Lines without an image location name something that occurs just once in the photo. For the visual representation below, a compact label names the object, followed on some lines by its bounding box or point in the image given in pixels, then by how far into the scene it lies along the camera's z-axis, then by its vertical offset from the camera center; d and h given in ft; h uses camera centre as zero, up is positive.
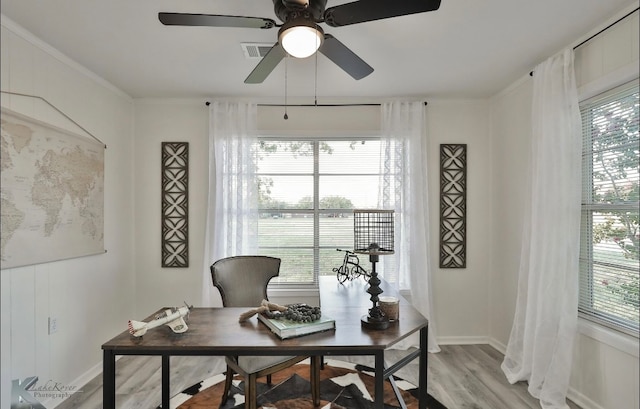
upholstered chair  6.69 -2.30
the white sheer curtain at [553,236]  7.98 -0.71
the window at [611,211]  7.24 -0.12
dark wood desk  5.19 -2.06
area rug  8.10 -4.53
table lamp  7.79 -0.52
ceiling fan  5.06 +2.87
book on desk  5.49 -1.92
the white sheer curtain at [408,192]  11.75 +0.45
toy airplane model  5.38 -1.83
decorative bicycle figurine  9.98 -1.93
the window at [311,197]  12.50 +0.31
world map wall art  7.24 +0.31
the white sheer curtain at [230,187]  11.67 +0.62
